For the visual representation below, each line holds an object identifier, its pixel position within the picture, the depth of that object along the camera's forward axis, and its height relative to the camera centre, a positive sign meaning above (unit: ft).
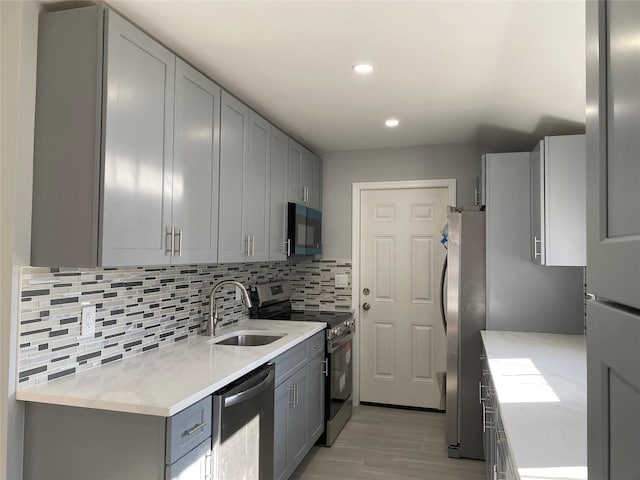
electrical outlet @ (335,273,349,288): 14.23 -0.76
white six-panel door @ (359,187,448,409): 13.70 -1.19
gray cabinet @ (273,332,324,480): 8.47 -3.07
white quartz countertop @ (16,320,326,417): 5.28 -1.66
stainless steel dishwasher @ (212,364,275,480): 6.10 -2.53
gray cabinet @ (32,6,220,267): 5.53 +1.36
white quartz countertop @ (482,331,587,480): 4.27 -1.84
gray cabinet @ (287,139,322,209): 12.05 +2.22
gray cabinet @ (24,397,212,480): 5.19 -2.22
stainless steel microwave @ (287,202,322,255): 11.70 +0.68
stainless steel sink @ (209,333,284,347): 9.82 -1.82
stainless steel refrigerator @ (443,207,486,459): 10.64 -1.77
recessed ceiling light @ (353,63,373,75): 7.75 +3.20
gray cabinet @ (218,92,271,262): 8.48 +1.42
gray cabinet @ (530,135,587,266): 8.97 +1.13
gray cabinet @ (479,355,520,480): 5.16 -2.60
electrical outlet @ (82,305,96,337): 6.41 -0.94
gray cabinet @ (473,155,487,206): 10.69 +1.75
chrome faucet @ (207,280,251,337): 9.30 -1.12
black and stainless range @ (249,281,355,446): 11.41 -2.28
